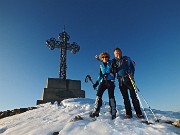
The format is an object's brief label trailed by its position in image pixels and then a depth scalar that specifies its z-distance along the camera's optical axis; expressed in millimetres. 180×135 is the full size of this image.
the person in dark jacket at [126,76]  4530
